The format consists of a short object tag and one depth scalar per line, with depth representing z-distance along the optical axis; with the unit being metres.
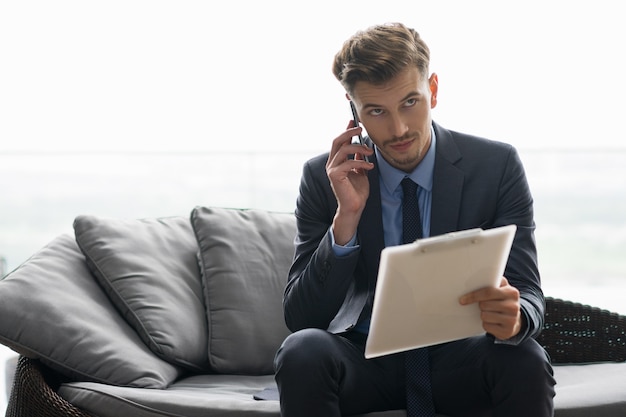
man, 2.03
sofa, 2.33
